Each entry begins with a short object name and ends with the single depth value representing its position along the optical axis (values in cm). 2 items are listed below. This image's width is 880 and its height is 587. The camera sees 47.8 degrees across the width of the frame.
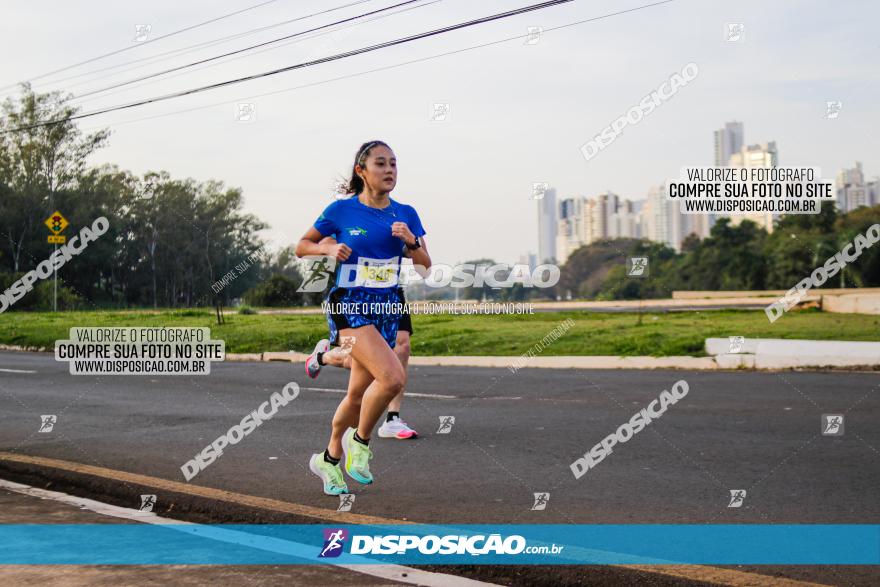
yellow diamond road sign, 1859
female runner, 545
